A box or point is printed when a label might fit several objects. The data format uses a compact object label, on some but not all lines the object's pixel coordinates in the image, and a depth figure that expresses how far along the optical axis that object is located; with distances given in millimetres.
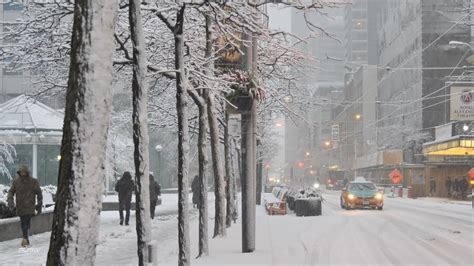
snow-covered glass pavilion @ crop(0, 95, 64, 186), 35375
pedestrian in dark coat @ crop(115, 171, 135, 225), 22203
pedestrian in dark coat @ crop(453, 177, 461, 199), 53703
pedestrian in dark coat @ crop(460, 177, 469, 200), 53484
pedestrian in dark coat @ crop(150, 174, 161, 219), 24109
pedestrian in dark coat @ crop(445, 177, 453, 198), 56581
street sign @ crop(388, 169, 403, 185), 56844
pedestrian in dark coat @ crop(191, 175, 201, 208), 31516
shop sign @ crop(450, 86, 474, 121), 42969
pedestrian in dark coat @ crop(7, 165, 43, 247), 14797
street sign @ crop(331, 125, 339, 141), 65750
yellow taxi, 33094
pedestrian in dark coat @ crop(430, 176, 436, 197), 60375
